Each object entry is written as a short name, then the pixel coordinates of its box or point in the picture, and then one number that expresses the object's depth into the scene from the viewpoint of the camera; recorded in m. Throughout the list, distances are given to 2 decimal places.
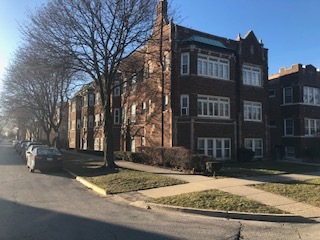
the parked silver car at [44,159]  14.76
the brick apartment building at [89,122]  27.68
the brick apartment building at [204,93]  18.30
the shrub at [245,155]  19.37
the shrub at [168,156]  14.27
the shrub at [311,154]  22.71
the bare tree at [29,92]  24.61
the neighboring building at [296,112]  23.84
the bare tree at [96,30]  13.59
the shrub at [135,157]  17.76
